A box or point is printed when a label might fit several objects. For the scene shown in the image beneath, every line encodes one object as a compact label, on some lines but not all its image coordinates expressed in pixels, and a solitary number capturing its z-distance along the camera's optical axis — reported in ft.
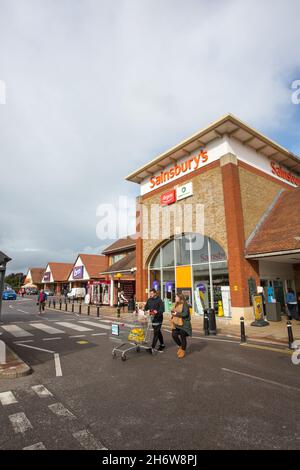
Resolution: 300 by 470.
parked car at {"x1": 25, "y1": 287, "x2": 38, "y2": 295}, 205.65
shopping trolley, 25.88
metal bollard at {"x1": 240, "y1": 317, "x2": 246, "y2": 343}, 32.54
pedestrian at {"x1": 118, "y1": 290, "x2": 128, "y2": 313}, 80.65
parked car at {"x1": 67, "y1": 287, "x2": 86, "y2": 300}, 127.13
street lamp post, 24.43
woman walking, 25.34
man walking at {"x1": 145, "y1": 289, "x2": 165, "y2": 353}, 27.22
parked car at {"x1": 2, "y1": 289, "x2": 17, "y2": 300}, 137.46
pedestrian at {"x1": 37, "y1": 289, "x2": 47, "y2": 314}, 69.38
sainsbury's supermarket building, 51.34
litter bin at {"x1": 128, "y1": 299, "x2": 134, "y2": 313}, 71.97
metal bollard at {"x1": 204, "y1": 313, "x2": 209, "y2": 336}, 38.45
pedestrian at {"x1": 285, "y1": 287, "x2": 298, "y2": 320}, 49.11
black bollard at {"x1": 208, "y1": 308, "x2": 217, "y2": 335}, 38.88
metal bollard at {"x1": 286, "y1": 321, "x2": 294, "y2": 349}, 28.53
